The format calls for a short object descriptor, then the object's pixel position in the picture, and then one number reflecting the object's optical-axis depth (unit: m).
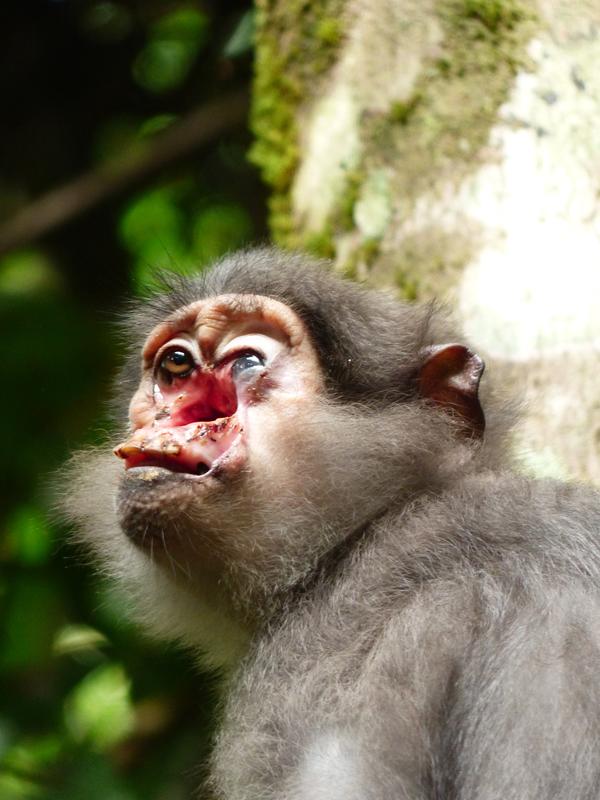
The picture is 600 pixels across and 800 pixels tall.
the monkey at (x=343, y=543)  4.39
